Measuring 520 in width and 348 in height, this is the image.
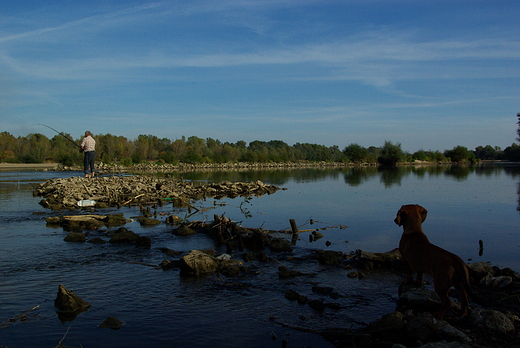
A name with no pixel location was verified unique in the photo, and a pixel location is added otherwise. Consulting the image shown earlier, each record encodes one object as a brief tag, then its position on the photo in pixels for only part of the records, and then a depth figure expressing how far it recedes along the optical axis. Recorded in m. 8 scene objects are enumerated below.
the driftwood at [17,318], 5.51
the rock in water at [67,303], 6.06
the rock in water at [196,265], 8.05
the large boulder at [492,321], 4.90
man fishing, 21.43
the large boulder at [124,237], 10.90
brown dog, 5.23
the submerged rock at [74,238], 10.94
